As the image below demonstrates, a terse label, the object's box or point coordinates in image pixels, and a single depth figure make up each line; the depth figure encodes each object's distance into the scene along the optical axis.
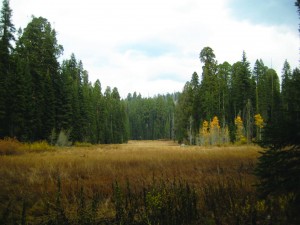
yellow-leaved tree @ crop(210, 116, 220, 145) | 43.26
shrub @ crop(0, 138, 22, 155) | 19.52
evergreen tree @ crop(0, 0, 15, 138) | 29.00
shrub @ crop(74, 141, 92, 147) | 39.89
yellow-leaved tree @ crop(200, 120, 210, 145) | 46.19
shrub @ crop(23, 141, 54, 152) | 23.71
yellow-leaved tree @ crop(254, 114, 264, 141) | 41.97
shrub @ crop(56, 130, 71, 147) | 31.97
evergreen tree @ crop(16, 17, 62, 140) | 33.41
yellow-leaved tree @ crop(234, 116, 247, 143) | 42.33
